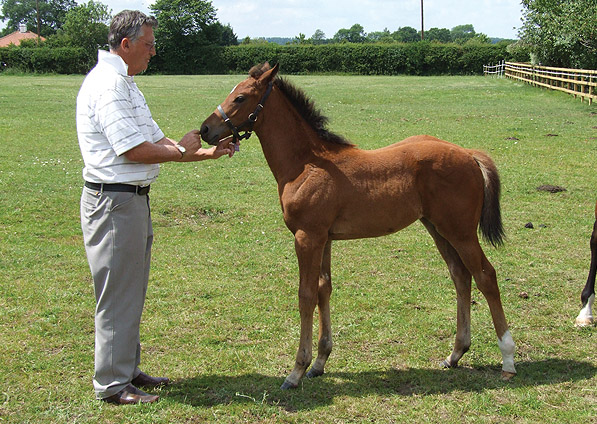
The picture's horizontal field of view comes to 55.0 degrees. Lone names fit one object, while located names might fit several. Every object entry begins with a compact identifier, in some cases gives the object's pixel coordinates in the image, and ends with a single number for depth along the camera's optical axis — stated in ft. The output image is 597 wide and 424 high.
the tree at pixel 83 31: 213.46
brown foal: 14.32
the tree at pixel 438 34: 472.28
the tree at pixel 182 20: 210.59
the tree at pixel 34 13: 371.76
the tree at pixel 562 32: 94.99
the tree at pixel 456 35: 522.76
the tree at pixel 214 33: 225.52
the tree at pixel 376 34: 522.88
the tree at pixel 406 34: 455.01
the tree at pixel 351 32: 534.37
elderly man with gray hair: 12.59
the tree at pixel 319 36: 639.60
